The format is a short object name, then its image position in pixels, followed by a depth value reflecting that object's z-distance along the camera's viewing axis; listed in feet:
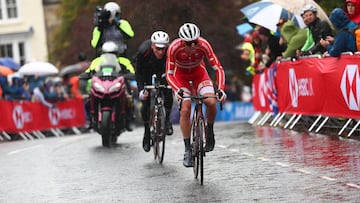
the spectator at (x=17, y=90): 97.30
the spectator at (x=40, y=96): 103.66
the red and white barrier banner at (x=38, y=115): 92.48
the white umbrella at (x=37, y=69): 107.45
